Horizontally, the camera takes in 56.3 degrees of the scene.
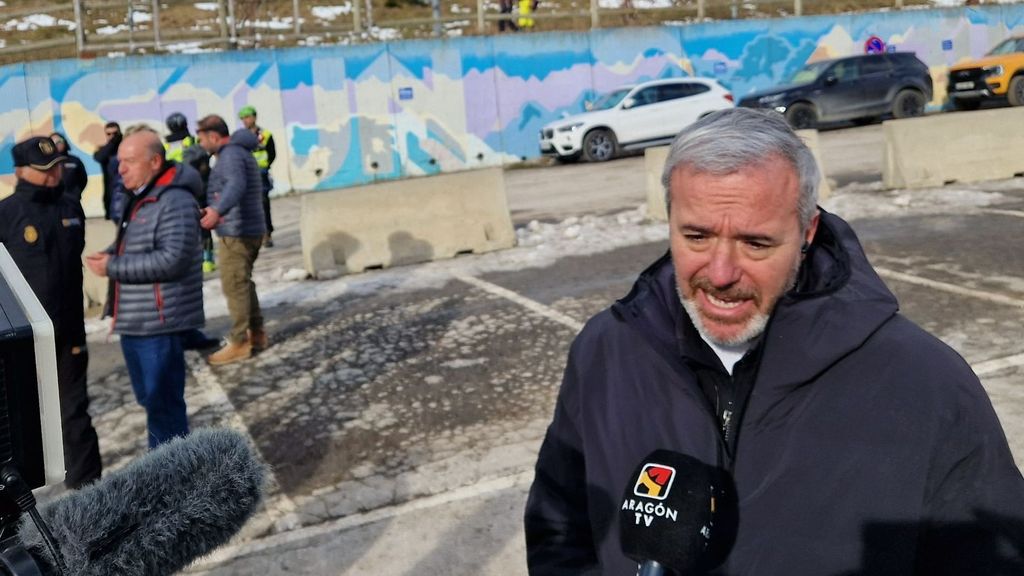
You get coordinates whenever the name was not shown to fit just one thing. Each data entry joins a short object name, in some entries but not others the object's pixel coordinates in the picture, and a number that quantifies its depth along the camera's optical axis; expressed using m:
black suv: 21.34
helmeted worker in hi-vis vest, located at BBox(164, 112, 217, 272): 9.62
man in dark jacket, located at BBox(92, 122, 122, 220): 11.47
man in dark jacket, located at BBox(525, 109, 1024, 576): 1.77
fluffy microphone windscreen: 1.47
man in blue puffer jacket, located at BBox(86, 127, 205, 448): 4.98
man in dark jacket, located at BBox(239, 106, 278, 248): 11.59
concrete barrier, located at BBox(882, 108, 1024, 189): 12.95
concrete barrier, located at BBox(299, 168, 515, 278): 10.37
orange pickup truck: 21.67
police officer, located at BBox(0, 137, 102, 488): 4.88
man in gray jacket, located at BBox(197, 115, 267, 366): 7.38
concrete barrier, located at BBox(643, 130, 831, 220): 12.13
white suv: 20.59
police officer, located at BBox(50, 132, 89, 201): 8.58
